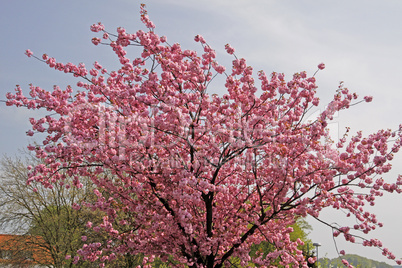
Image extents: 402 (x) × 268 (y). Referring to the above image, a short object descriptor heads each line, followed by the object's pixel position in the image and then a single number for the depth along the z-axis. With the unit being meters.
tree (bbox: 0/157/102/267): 21.20
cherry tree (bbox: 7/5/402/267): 8.07
